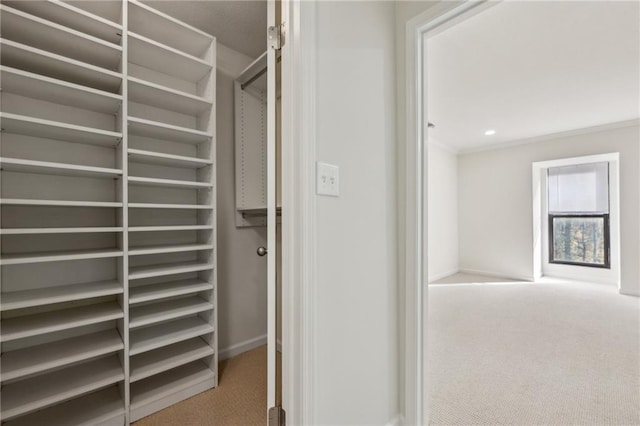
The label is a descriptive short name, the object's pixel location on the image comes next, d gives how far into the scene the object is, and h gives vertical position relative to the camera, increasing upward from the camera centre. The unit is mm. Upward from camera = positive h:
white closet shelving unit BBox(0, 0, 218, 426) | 1411 +16
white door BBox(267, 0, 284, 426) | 1178 +50
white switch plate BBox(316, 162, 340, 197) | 1118 +140
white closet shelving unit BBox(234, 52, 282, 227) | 2320 +554
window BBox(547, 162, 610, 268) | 4430 -1
